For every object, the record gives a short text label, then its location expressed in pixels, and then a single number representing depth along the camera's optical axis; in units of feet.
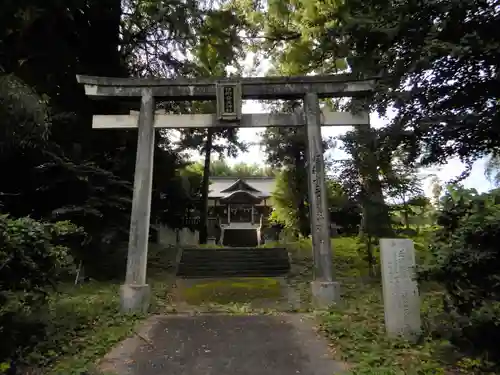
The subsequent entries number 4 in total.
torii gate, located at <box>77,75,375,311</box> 28.19
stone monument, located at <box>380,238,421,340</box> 18.31
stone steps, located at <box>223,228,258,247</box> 95.09
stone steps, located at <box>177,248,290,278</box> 41.60
